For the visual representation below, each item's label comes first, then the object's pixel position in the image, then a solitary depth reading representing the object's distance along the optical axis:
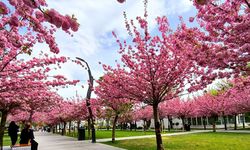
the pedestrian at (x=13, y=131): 11.55
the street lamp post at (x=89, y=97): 13.40
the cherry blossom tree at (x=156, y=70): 7.66
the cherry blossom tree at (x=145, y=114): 34.58
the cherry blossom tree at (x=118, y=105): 12.80
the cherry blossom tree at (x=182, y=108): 27.23
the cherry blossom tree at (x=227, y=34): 4.09
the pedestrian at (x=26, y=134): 9.15
